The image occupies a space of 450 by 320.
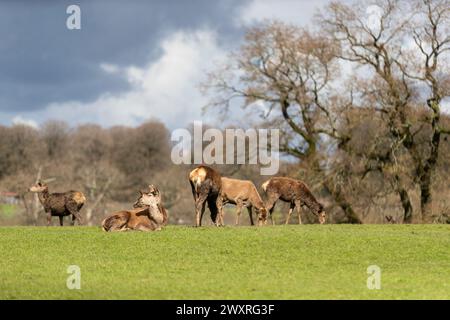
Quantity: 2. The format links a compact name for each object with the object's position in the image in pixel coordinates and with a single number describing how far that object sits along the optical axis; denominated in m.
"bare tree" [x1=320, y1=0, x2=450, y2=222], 42.62
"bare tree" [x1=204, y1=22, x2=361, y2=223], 45.62
